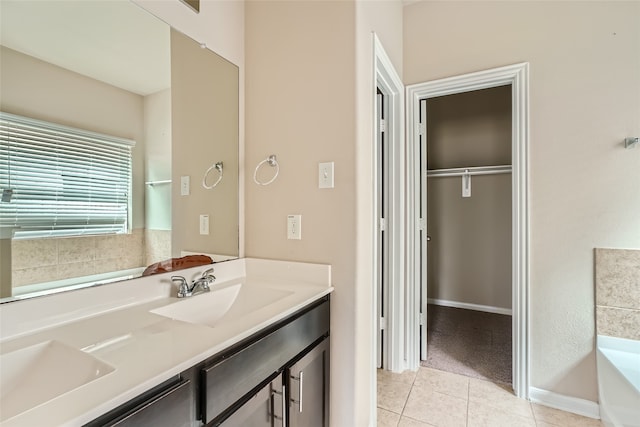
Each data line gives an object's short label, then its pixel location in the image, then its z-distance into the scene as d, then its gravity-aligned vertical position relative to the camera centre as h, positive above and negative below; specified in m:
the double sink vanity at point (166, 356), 0.61 -0.36
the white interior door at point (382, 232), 2.20 -0.14
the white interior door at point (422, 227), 2.30 -0.11
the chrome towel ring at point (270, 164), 1.56 +0.26
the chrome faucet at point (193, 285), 1.22 -0.30
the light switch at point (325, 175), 1.41 +0.18
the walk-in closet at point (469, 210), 3.32 +0.03
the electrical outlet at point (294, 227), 1.49 -0.07
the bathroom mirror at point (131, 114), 0.90 +0.38
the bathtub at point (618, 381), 1.37 -0.84
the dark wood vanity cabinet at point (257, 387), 0.66 -0.49
